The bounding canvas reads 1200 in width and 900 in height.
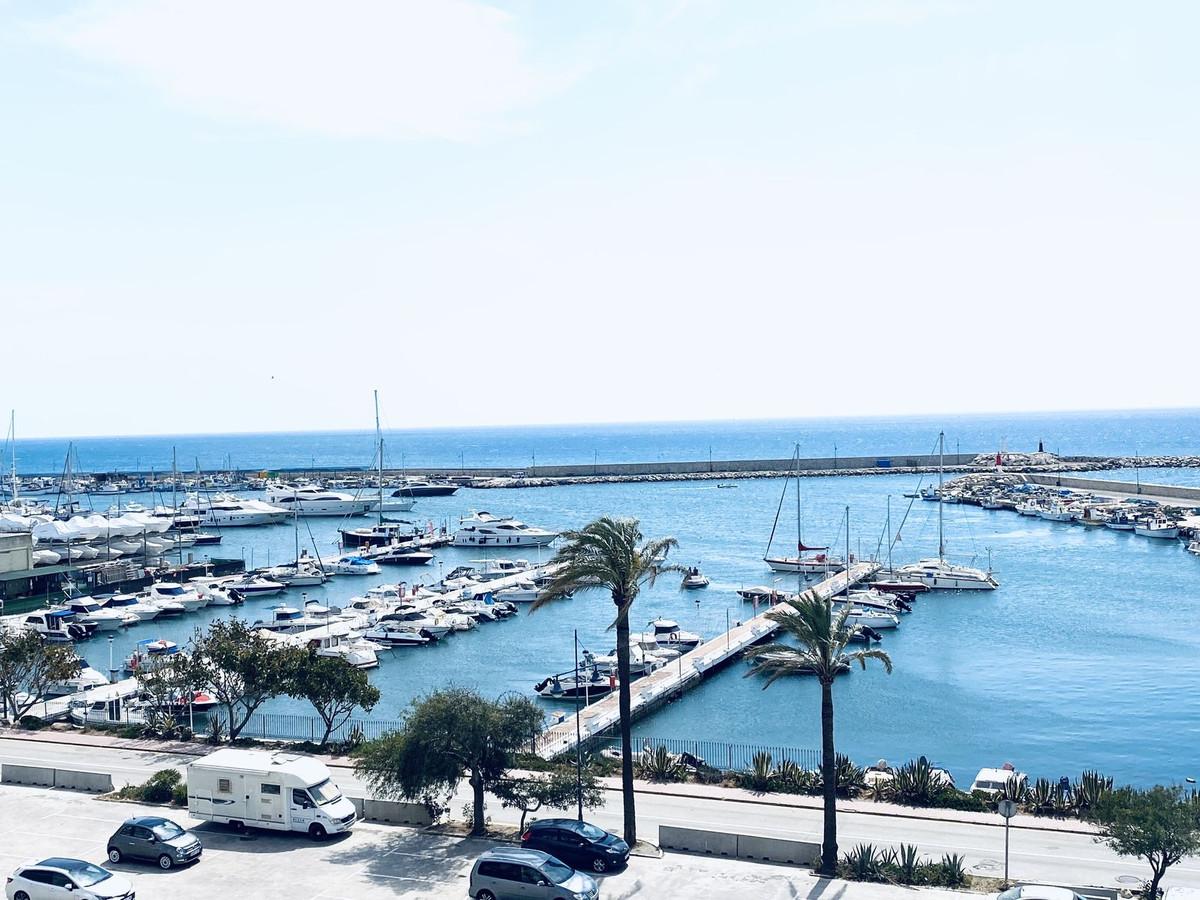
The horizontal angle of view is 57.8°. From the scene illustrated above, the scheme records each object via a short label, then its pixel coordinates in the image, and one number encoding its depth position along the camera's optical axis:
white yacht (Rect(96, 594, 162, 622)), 75.12
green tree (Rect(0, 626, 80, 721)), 41.91
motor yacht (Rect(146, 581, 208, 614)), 77.44
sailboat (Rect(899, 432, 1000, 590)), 82.88
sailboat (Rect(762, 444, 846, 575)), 88.75
